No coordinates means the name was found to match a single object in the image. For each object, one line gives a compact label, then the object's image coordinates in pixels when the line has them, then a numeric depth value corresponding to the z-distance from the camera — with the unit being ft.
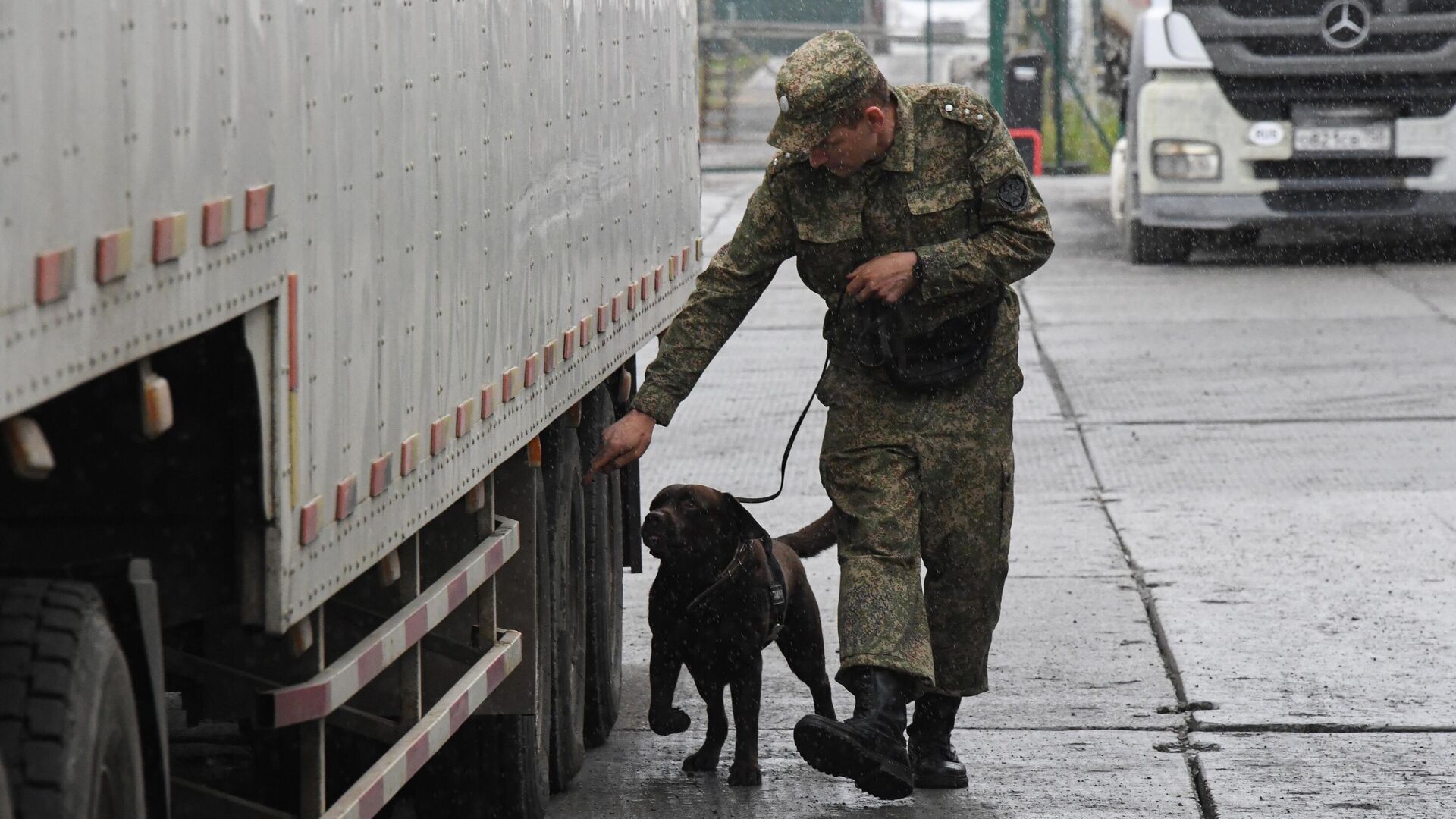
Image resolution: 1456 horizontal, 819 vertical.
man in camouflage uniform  35.99
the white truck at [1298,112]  116.78
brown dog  38.75
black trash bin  189.98
